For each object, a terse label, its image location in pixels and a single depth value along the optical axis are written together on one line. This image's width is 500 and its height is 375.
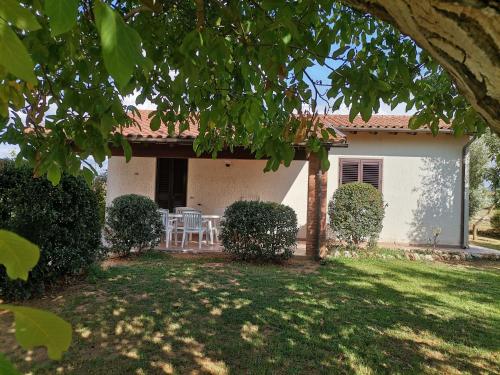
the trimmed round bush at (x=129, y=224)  8.70
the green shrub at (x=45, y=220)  5.28
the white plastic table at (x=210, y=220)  10.18
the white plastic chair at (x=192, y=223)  9.82
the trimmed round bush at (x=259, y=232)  8.51
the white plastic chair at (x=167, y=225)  9.90
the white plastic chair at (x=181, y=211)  10.48
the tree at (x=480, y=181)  15.53
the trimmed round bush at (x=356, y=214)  10.27
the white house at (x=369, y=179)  12.16
